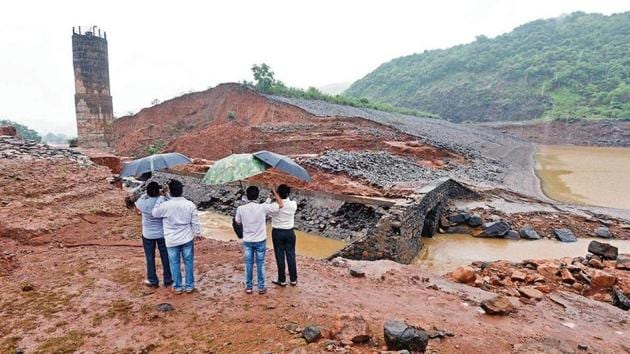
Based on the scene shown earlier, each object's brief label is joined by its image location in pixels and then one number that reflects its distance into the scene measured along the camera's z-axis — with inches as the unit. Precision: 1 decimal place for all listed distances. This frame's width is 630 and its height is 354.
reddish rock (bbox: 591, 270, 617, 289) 250.4
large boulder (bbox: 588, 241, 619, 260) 304.7
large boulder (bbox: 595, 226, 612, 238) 440.8
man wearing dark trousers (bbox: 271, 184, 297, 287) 195.2
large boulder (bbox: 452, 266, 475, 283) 259.9
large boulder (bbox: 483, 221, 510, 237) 447.8
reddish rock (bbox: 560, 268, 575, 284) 259.1
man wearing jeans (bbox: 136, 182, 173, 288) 190.1
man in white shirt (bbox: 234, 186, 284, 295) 191.2
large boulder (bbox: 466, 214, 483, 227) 466.6
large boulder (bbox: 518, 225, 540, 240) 442.0
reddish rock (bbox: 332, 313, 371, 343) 148.6
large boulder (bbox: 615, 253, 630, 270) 281.0
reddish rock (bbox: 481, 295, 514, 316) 193.8
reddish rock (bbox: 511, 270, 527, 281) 263.2
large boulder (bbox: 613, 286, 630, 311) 227.8
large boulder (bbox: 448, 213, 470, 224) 474.3
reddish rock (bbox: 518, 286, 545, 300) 229.0
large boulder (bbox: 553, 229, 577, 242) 431.2
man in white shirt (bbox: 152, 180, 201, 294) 183.8
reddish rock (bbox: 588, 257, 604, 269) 285.6
